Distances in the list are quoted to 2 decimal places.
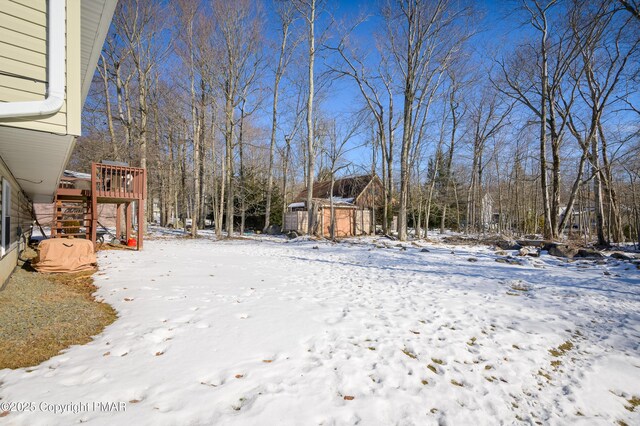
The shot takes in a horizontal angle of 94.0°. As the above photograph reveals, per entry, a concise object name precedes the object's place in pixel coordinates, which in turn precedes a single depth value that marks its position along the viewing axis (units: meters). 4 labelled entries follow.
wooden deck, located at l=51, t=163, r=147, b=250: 8.85
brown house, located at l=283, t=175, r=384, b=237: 19.59
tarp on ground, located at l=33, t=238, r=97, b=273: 6.03
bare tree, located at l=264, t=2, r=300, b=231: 18.30
